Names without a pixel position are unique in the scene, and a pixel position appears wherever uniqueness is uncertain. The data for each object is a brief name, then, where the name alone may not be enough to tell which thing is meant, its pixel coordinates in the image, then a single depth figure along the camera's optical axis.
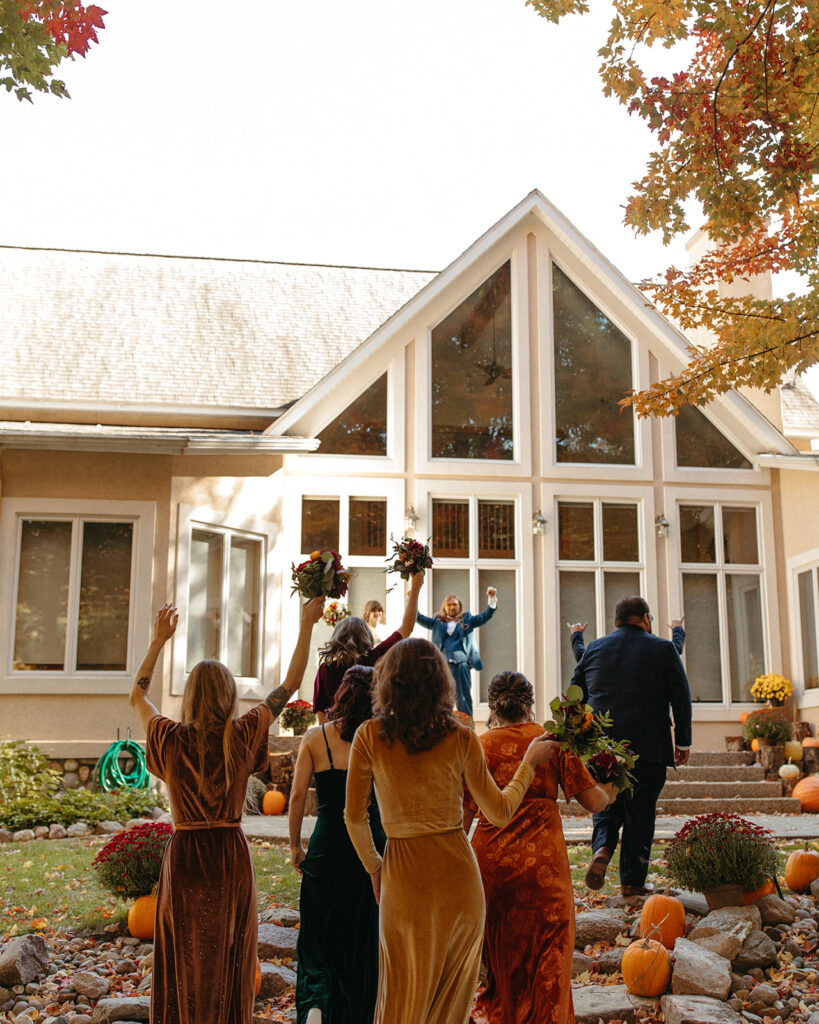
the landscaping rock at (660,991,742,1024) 4.69
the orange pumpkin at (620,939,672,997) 5.16
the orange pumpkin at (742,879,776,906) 6.07
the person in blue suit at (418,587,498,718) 10.44
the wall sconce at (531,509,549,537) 13.30
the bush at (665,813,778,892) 5.96
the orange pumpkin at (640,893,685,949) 5.55
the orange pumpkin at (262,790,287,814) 10.89
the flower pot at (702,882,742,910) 6.01
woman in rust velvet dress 3.62
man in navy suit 6.21
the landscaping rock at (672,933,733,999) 5.07
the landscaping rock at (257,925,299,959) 5.82
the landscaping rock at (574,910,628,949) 5.85
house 11.96
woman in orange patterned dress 4.02
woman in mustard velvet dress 3.28
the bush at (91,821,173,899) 6.23
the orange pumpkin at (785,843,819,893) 6.64
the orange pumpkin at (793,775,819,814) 10.62
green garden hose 11.00
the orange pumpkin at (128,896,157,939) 6.08
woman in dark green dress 4.05
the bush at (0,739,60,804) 10.38
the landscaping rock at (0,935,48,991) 5.46
